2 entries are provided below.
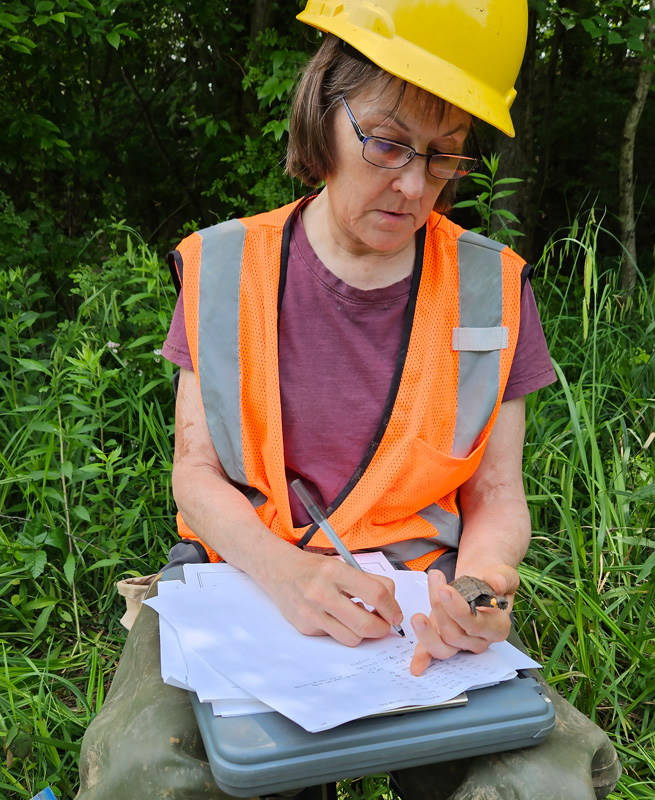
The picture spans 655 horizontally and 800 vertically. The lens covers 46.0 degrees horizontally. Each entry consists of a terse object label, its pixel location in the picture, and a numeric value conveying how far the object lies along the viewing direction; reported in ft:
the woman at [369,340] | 4.65
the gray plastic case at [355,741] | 3.23
